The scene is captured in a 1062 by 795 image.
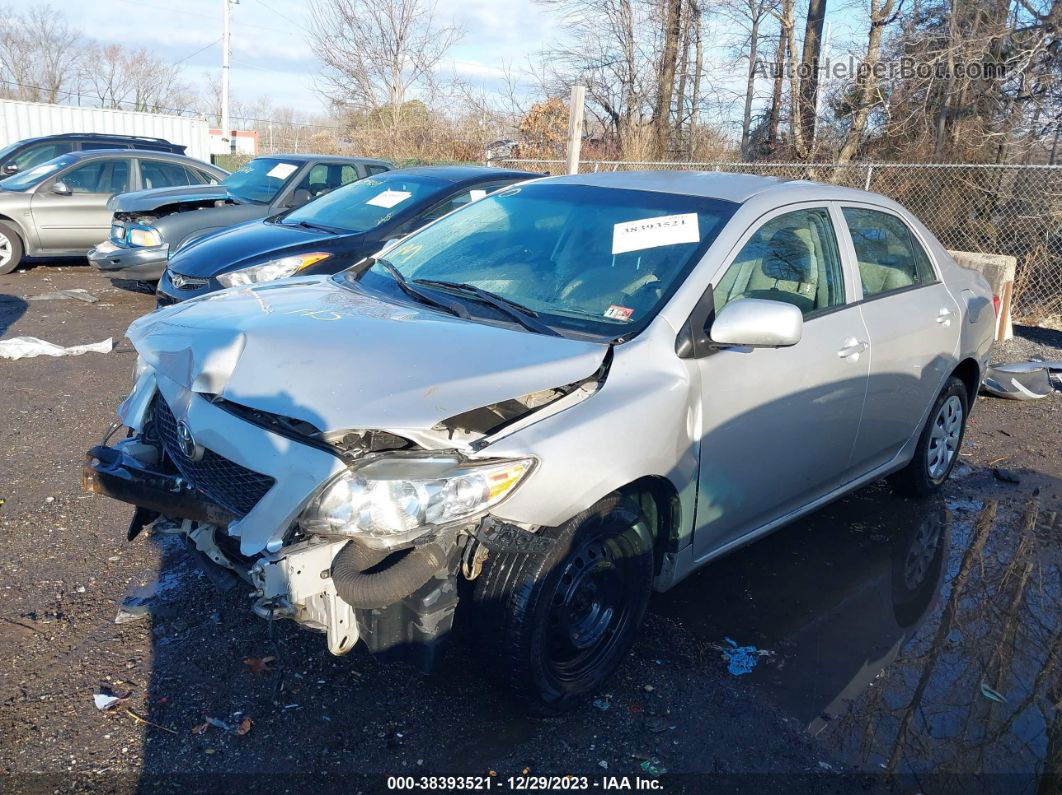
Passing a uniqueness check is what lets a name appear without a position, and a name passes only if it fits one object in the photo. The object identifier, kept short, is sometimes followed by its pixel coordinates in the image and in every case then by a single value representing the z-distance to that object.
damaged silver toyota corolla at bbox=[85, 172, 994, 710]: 2.62
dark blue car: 6.80
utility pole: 31.66
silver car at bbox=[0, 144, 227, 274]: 11.26
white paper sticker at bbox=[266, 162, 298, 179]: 10.04
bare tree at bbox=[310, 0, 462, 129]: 25.75
